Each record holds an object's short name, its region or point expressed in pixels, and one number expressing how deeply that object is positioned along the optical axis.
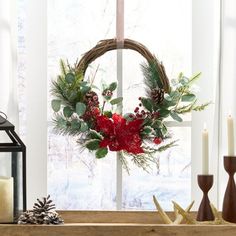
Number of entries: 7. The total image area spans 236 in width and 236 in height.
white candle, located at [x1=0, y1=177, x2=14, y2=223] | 2.24
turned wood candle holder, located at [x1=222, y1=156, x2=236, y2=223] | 2.25
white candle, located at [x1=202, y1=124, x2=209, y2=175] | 2.32
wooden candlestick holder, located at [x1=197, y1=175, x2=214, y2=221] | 2.29
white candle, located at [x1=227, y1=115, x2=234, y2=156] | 2.29
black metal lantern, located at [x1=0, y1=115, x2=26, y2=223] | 2.24
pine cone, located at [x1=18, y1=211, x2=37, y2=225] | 2.20
